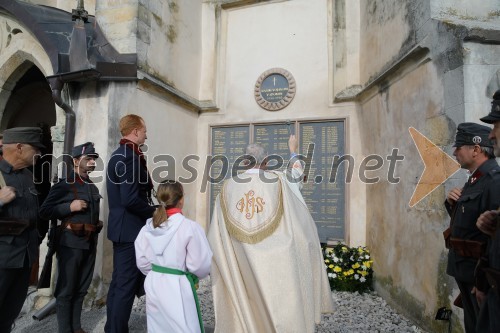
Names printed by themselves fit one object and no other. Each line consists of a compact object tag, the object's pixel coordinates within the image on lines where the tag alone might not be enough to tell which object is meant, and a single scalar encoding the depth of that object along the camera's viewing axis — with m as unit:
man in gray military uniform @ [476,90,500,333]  1.70
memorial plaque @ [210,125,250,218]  6.21
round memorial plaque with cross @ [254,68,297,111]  6.04
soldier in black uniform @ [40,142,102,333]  3.29
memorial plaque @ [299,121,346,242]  5.64
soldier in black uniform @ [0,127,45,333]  2.47
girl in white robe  2.40
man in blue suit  2.98
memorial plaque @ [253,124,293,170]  5.96
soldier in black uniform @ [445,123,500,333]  2.33
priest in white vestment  2.86
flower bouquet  5.10
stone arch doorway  6.09
